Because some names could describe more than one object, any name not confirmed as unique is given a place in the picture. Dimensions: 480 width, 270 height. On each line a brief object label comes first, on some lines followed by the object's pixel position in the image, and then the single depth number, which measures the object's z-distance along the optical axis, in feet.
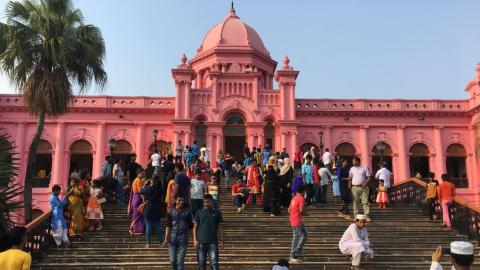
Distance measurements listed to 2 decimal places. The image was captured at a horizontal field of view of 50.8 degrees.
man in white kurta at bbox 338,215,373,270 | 33.14
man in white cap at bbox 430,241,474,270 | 14.16
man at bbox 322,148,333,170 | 65.10
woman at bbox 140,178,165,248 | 38.24
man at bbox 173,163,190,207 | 39.55
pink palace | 98.17
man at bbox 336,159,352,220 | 48.84
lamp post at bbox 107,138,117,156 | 68.71
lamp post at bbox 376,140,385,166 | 68.12
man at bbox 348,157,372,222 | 46.01
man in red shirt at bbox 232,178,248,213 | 50.49
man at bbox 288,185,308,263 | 34.91
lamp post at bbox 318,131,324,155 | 92.91
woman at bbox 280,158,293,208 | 50.08
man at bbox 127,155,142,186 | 57.56
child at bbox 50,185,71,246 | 38.50
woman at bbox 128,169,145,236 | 41.96
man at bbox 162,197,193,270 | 30.96
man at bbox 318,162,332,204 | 54.29
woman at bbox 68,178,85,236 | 41.16
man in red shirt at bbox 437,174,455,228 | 45.06
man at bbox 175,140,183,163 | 69.75
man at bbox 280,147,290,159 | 65.77
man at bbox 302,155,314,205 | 50.72
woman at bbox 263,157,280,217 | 48.42
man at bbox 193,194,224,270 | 30.45
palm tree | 55.26
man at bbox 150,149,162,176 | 61.82
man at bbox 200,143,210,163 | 71.80
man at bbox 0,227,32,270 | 18.17
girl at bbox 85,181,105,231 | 42.88
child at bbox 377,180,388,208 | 52.65
